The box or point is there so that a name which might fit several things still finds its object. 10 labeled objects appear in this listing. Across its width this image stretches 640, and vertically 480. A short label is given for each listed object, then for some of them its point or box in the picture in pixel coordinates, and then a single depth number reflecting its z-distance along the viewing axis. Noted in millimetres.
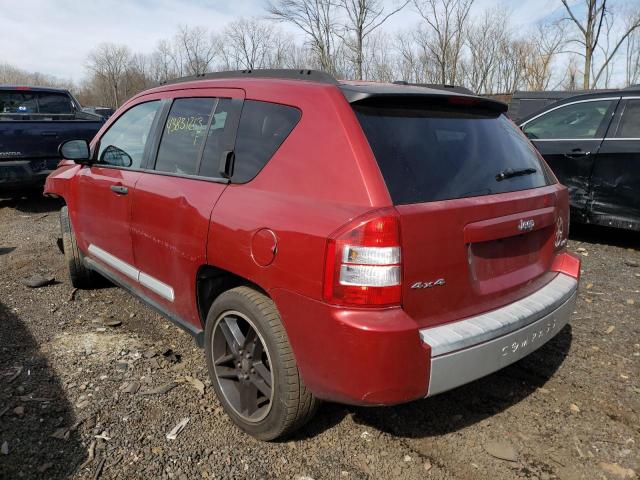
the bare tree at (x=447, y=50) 26172
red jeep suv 1966
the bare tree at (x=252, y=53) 33688
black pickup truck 7176
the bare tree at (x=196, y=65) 39531
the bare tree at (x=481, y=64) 32344
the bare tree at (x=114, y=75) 59344
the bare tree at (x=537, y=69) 31844
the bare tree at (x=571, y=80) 29780
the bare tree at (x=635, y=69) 30591
